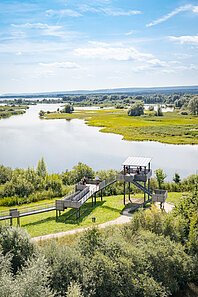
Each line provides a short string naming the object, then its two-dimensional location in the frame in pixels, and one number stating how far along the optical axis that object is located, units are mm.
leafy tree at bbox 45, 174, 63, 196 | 33438
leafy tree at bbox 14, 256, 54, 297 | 11328
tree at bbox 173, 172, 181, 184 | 35906
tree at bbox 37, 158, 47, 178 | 38000
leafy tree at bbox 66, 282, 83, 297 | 11812
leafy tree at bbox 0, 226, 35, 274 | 15594
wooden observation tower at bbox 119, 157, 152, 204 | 27406
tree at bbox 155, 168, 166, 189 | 33500
